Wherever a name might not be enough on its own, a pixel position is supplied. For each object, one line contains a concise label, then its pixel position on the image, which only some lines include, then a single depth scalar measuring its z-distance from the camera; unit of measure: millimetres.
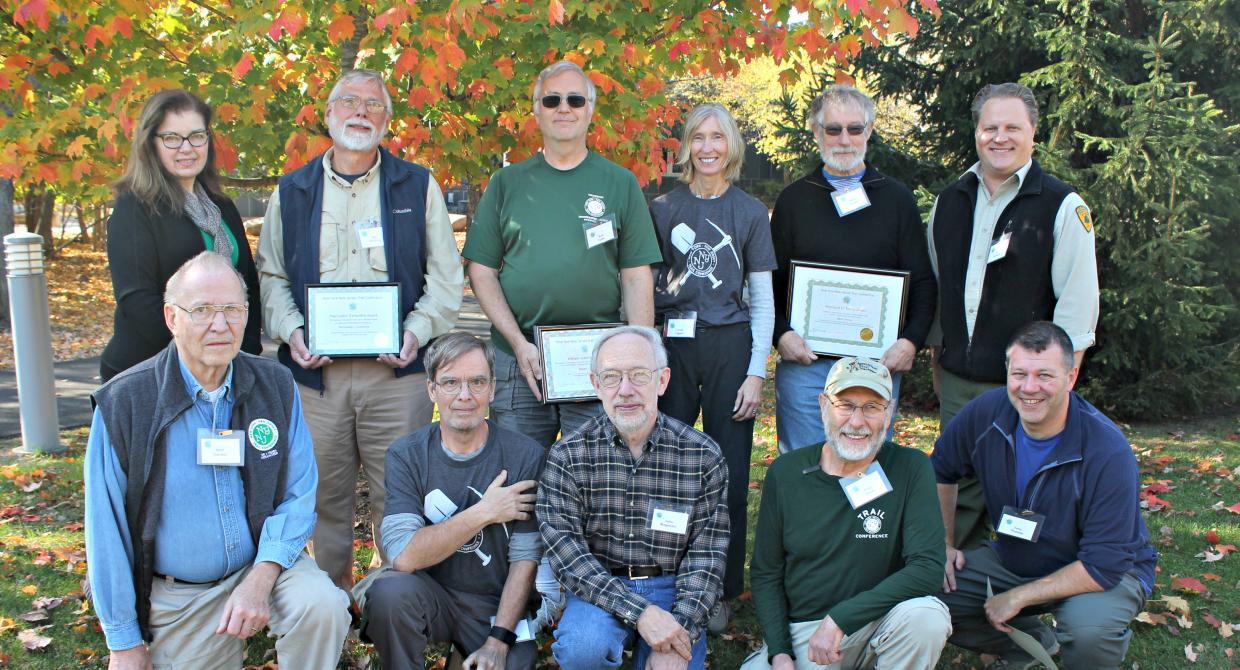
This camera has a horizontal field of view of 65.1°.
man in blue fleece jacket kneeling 3910
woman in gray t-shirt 4602
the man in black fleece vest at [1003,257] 4449
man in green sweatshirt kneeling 3686
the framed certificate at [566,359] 4402
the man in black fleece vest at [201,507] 3400
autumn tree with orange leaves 5168
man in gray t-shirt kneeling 3789
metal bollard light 8398
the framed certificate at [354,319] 4410
